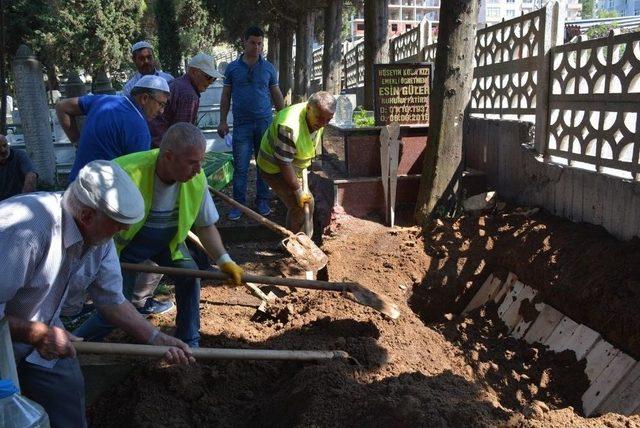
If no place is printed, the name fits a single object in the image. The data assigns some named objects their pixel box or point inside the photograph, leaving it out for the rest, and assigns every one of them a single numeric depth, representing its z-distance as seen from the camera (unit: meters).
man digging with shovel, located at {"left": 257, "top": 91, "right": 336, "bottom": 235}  5.20
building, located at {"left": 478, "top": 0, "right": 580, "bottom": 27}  77.19
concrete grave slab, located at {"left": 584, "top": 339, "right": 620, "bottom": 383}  3.81
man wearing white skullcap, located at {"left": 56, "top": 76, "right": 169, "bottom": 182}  4.14
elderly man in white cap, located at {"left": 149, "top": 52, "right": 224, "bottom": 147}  5.80
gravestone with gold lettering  7.25
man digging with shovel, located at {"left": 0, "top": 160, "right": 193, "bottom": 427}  2.09
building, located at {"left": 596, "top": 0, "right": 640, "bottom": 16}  73.00
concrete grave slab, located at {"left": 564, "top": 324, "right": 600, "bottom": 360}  3.99
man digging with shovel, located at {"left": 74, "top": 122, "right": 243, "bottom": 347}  3.26
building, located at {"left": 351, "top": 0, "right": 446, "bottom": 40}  74.66
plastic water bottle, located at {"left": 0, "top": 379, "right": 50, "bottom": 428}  1.74
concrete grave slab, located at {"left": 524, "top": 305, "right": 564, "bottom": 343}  4.41
